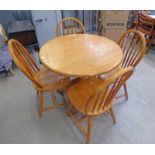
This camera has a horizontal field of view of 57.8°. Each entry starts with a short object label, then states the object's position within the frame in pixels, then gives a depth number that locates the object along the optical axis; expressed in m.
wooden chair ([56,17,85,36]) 2.17
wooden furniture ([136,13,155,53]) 2.80
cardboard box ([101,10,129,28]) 2.90
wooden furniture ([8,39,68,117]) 1.38
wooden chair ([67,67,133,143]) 1.00
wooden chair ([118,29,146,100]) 1.48
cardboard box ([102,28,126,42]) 3.16
